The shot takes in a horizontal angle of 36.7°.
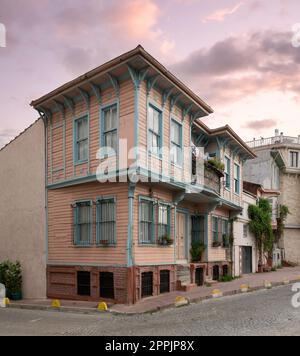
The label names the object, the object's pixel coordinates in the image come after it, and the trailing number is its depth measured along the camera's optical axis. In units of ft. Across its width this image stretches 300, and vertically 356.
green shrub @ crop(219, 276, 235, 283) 77.30
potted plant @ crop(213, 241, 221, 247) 76.45
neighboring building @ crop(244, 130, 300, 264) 140.97
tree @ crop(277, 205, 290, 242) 131.64
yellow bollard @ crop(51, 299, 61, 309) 51.00
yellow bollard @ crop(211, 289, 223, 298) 56.64
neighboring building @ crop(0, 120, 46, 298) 63.93
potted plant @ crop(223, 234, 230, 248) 83.76
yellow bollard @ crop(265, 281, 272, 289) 69.28
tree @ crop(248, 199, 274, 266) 102.78
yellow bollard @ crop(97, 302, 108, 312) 47.32
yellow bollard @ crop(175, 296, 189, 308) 49.29
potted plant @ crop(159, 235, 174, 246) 57.06
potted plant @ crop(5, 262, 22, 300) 64.49
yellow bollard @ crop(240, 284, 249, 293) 63.46
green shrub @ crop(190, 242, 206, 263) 71.41
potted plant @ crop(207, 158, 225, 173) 70.74
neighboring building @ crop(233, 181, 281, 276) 92.43
